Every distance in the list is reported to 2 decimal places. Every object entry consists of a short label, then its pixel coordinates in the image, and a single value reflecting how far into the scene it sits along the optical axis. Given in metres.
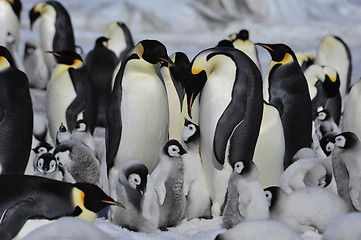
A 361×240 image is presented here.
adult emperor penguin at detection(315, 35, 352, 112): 20.75
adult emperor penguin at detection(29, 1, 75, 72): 20.95
